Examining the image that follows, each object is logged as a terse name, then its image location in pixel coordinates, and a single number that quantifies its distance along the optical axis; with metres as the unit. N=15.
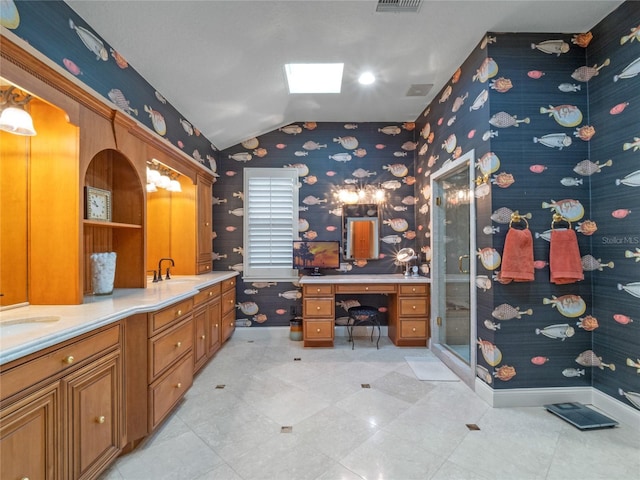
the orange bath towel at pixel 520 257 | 2.15
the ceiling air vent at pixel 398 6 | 1.98
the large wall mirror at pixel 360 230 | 4.01
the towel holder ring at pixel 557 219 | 2.23
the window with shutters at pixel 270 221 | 4.01
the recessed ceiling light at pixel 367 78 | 2.88
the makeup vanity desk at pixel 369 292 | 3.45
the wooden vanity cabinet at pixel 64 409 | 1.07
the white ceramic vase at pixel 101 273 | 2.02
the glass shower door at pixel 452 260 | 2.87
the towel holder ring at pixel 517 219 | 2.23
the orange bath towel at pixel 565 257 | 2.14
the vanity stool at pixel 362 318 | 3.54
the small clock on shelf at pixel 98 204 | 1.95
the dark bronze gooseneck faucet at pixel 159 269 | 2.90
